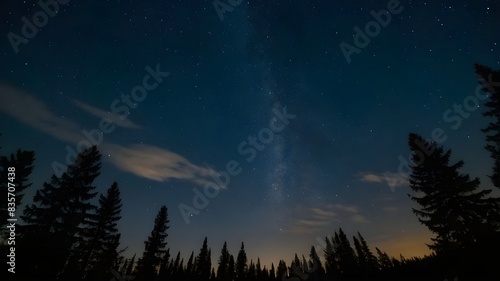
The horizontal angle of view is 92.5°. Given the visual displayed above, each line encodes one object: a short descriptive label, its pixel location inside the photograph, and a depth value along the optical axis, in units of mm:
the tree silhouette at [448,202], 17000
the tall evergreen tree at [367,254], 67888
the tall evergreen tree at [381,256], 84438
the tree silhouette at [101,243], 25598
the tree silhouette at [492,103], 19356
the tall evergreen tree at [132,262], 80819
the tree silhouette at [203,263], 59250
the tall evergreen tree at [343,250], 61719
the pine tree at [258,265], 101381
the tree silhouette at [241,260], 79475
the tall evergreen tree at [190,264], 76438
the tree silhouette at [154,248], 36781
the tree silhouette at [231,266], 74838
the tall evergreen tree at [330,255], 69744
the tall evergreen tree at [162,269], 35438
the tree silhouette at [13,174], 22672
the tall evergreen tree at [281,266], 90006
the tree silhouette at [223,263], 73362
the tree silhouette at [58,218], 18312
